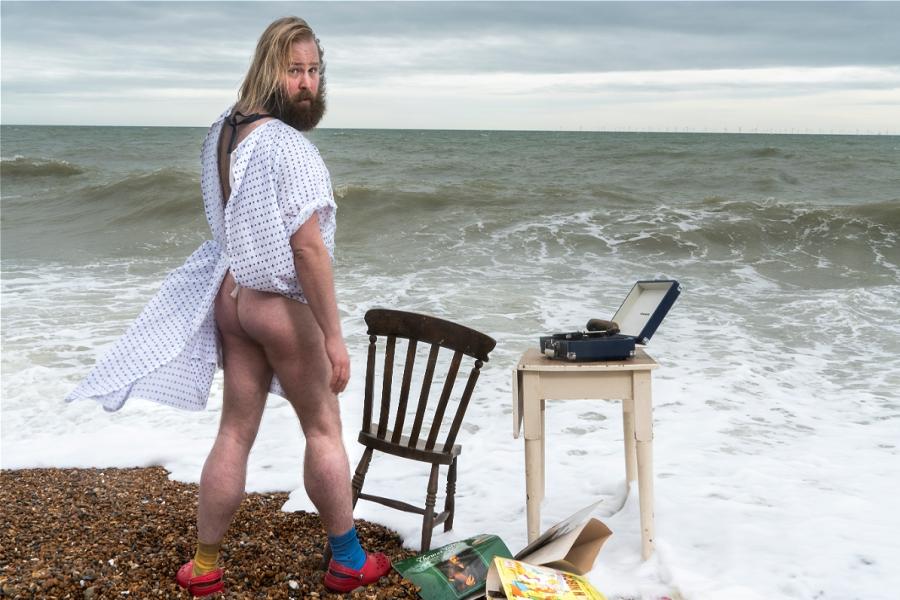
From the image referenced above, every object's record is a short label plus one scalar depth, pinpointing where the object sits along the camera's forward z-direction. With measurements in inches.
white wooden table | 124.3
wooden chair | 124.4
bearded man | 101.7
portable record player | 125.5
